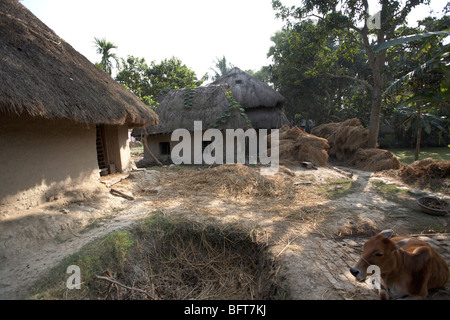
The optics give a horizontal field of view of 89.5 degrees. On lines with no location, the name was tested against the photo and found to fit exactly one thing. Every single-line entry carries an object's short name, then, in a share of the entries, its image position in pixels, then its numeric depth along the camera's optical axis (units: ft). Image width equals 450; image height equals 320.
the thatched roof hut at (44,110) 12.33
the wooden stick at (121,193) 18.23
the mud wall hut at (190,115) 36.52
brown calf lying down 6.81
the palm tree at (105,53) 55.47
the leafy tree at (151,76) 51.83
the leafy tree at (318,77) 36.83
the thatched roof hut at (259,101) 51.44
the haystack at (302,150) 35.45
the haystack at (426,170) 22.99
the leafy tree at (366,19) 31.68
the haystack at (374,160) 32.42
